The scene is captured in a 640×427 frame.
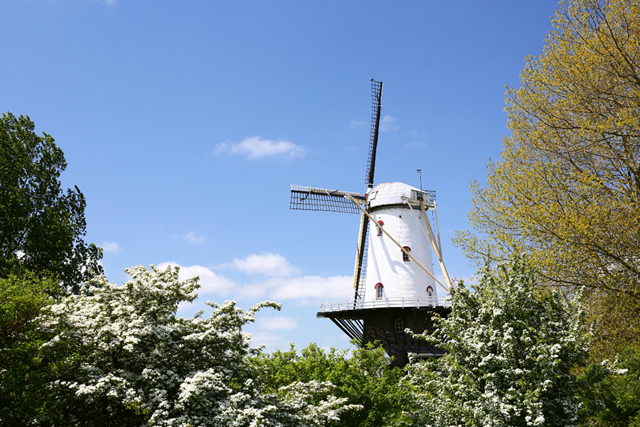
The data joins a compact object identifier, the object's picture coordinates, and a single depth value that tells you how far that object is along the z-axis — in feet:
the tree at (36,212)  79.41
